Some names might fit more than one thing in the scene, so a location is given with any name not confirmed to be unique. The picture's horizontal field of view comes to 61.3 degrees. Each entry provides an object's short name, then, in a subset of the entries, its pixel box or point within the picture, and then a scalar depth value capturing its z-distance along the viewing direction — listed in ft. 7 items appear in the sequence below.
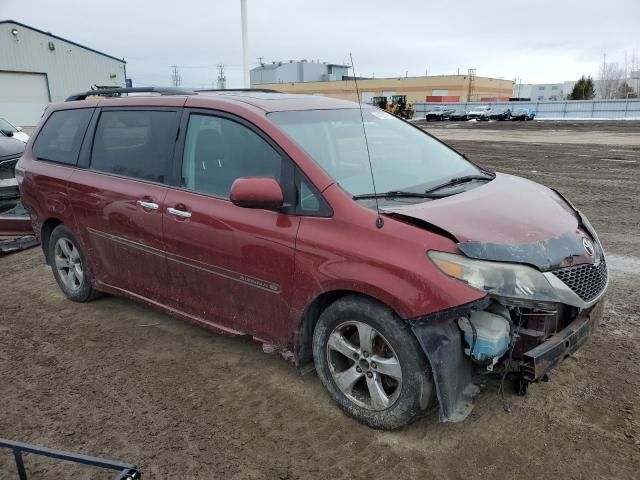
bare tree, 272.10
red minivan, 9.05
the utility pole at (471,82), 250.16
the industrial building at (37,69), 110.32
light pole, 64.69
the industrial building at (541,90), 332.39
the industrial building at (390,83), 248.87
